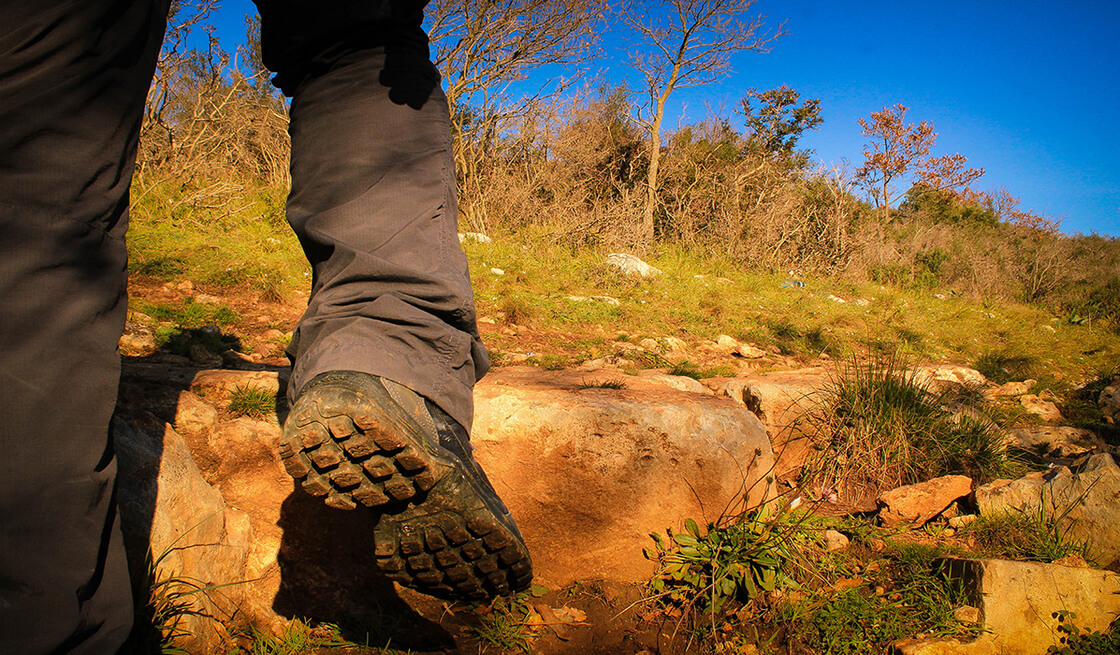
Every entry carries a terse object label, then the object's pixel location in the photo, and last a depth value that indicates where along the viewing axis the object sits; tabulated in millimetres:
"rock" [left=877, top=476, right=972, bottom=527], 2172
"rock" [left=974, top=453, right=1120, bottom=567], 1932
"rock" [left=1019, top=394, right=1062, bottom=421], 3791
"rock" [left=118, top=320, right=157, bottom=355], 2425
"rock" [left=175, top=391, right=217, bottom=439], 1625
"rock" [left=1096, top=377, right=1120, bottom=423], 3702
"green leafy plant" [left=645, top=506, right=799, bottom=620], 1751
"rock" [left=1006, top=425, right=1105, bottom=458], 2891
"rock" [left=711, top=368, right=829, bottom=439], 2590
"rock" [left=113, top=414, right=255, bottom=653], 1295
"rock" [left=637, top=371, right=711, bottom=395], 2668
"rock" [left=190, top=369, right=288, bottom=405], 1814
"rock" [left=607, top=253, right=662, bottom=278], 6584
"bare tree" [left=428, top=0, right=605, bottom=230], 7891
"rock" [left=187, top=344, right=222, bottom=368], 2402
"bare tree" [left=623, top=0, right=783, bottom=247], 9750
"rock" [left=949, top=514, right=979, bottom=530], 2129
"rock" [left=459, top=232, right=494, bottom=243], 6780
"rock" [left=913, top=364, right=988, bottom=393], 3246
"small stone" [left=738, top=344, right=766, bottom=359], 4375
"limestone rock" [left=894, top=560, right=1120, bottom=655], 1620
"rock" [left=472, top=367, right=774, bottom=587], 1895
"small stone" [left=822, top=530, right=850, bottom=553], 2004
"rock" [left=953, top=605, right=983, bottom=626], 1630
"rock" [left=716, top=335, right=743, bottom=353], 4469
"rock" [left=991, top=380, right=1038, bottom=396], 4061
